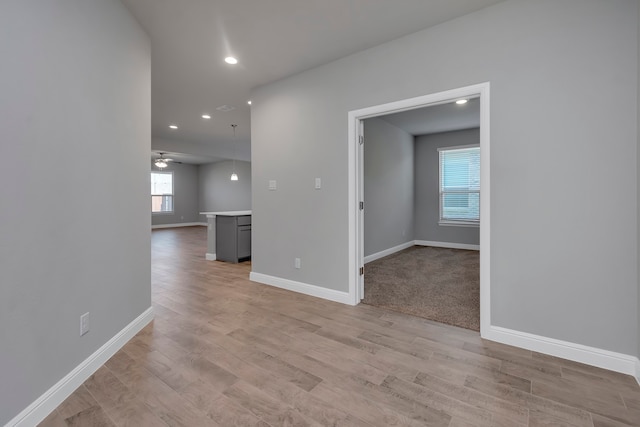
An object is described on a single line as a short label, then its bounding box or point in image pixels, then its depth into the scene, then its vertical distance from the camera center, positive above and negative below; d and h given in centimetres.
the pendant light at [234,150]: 640 +179
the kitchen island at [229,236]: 534 -50
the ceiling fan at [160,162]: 949 +152
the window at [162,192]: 1189 +72
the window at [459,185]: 639 +51
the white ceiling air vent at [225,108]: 487 +170
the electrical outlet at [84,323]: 183 -72
